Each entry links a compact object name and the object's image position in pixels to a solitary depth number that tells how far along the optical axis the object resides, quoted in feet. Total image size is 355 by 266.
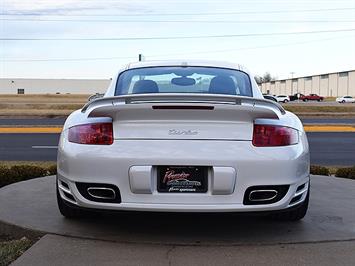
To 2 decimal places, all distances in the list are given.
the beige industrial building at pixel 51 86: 367.66
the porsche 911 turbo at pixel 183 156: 12.07
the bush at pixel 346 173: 25.32
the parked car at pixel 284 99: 253.32
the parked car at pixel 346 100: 239.09
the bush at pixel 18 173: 22.91
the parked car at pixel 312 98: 275.80
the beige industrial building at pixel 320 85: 342.23
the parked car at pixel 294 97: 282.56
